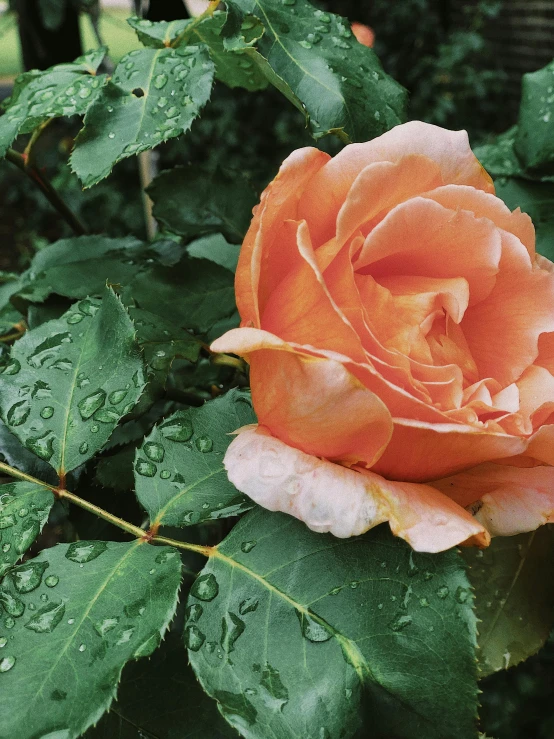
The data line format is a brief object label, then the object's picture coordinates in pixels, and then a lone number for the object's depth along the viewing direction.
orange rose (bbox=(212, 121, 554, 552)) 0.24
